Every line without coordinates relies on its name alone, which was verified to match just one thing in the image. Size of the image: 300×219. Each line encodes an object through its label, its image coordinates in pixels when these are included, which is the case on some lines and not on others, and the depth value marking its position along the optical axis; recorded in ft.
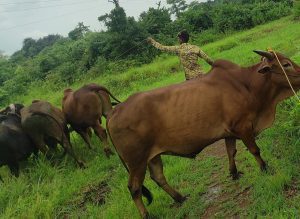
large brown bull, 11.16
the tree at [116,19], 51.13
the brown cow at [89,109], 19.07
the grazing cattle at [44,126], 18.46
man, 16.69
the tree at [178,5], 94.18
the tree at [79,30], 105.68
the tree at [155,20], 55.40
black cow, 17.93
